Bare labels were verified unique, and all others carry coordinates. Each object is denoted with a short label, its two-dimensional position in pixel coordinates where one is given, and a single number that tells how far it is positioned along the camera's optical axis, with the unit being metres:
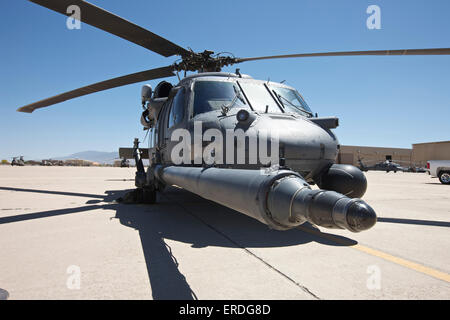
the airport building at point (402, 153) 51.66
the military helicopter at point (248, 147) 1.55
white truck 15.74
